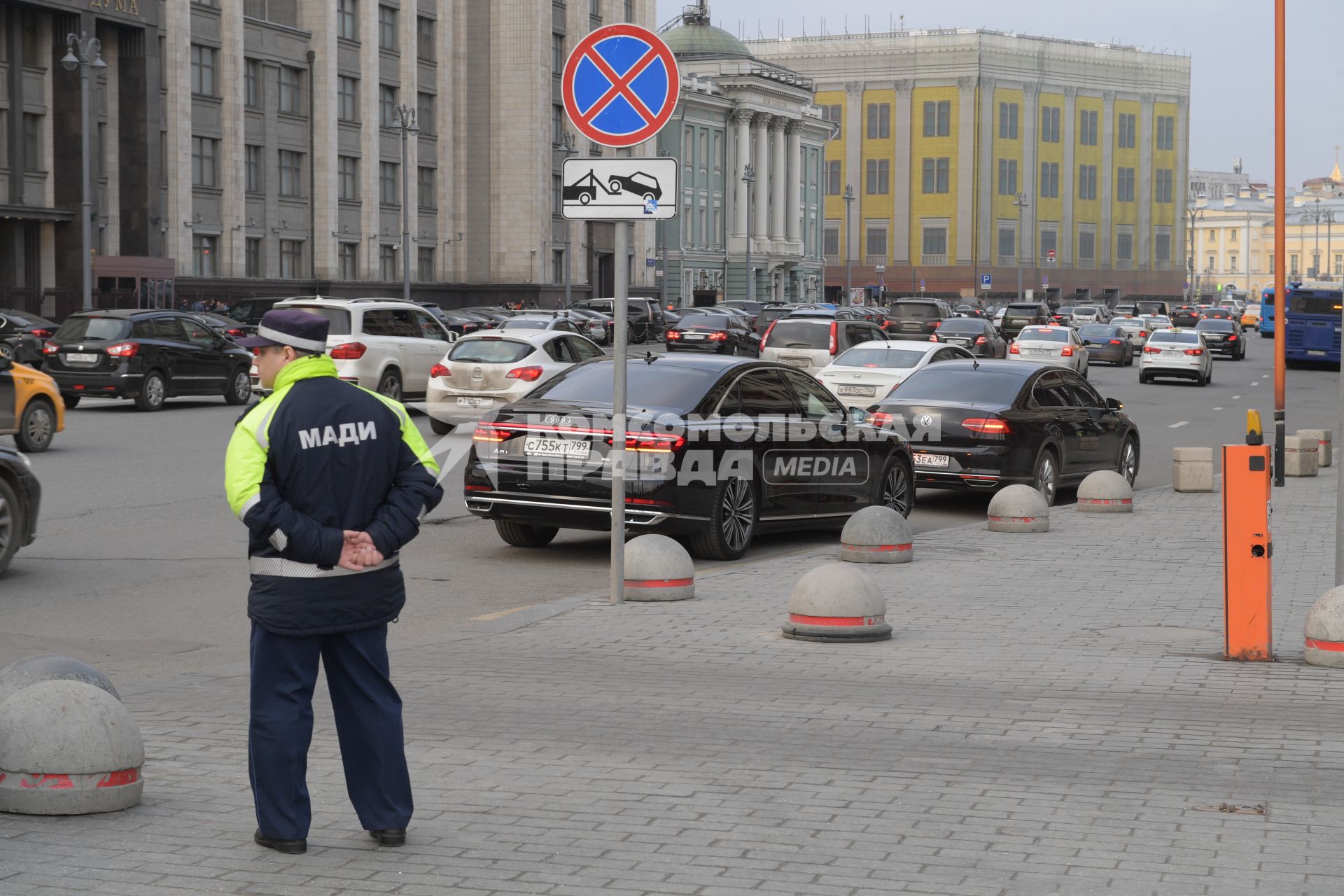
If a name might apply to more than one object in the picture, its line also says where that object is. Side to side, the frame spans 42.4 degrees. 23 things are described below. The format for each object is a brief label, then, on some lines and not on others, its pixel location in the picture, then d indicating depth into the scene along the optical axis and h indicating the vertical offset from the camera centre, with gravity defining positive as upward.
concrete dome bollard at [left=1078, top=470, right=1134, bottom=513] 16.08 -1.35
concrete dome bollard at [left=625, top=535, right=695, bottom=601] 10.61 -1.38
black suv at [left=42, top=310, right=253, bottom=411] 27.17 -0.14
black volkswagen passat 16.44 -0.72
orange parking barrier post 8.53 -0.98
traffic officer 5.02 -0.60
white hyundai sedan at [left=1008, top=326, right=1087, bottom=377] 45.62 +0.05
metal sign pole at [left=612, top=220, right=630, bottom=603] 9.45 -0.19
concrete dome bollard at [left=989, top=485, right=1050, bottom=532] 14.28 -1.33
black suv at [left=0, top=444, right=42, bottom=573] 11.16 -1.00
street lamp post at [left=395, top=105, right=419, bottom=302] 62.66 +6.35
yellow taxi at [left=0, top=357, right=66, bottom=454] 19.77 -0.67
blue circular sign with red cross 9.27 +1.41
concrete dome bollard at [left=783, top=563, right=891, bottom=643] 9.28 -1.41
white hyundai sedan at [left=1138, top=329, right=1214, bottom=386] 45.59 -0.22
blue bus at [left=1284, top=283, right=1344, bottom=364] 56.19 +0.86
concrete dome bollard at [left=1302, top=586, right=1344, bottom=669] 8.54 -1.40
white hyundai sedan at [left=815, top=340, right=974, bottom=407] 24.36 -0.27
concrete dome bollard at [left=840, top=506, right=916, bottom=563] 12.34 -1.35
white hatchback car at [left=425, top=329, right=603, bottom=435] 23.72 -0.34
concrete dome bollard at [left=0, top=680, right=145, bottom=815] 5.55 -1.30
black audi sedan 12.20 -0.78
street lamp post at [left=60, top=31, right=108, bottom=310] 43.22 +6.79
